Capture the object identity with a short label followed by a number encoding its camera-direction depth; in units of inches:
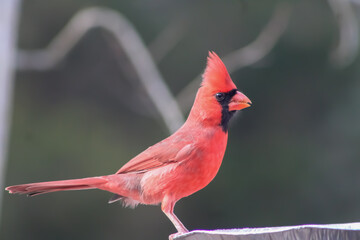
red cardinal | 148.2
